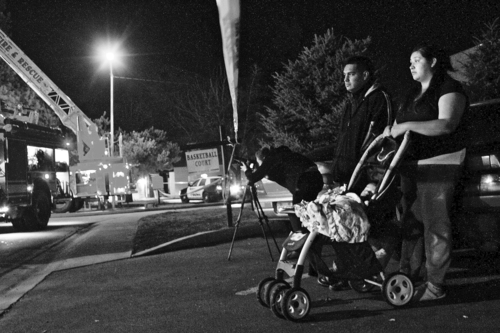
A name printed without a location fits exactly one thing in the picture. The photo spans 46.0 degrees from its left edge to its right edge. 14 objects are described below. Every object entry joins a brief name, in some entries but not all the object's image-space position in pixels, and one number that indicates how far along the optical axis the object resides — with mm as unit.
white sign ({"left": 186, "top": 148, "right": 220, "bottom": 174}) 11531
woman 4730
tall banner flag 4297
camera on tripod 7046
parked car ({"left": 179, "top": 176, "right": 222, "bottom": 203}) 28969
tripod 7426
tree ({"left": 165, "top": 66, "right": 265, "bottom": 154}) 36156
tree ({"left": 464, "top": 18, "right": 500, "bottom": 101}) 16938
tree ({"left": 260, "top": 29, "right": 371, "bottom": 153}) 19625
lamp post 26828
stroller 4465
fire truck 14477
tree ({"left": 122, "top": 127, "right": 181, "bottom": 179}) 39094
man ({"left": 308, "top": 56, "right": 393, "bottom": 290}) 5207
